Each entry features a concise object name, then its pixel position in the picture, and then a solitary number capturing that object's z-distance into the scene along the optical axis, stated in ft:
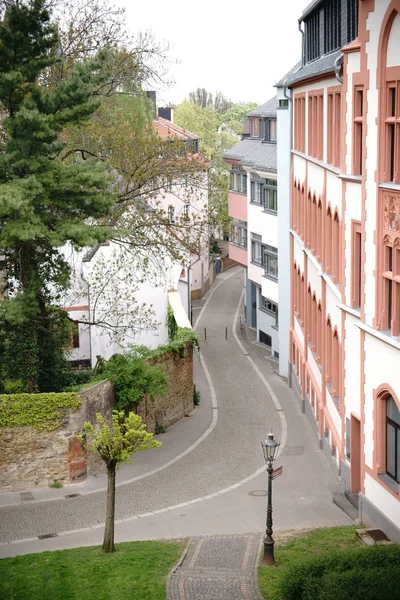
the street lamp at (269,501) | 63.36
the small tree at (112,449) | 67.31
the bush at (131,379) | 96.78
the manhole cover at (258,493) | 85.66
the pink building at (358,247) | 63.52
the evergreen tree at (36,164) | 82.74
